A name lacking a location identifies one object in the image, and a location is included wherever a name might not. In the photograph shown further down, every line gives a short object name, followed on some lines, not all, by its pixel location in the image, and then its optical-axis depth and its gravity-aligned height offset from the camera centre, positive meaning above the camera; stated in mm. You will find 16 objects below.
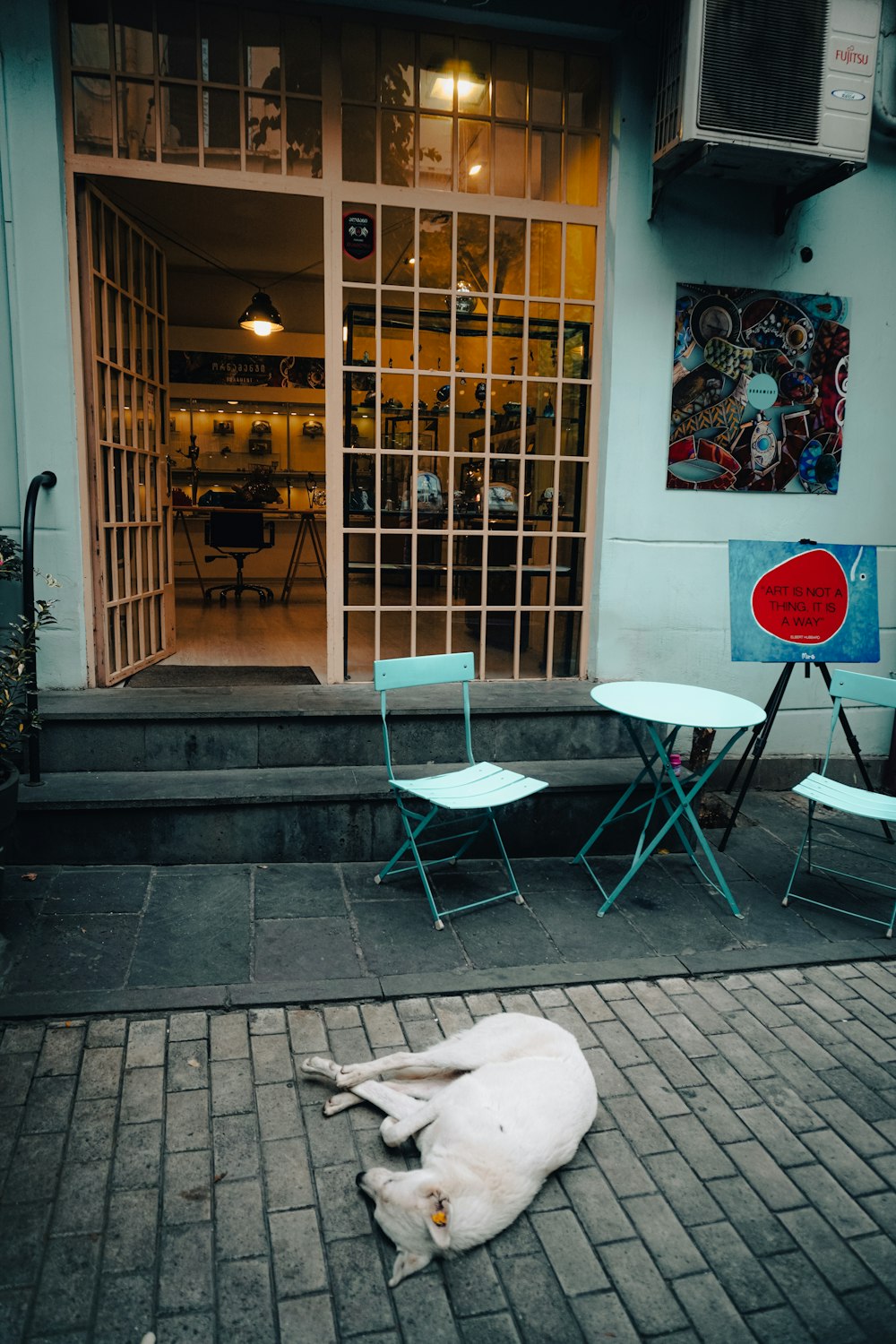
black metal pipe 4129 -356
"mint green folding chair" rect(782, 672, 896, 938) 3951 -1179
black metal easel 4668 -1027
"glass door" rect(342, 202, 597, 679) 5160 +532
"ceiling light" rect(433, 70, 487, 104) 5004 +2370
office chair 9828 -120
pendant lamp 8914 +1996
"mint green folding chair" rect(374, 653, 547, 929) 3807 -1121
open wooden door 4852 +475
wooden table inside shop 10508 -48
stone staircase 4117 -1228
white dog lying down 2141 -1548
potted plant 3518 -687
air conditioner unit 4391 +2157
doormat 5188 -916
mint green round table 3908 -808
